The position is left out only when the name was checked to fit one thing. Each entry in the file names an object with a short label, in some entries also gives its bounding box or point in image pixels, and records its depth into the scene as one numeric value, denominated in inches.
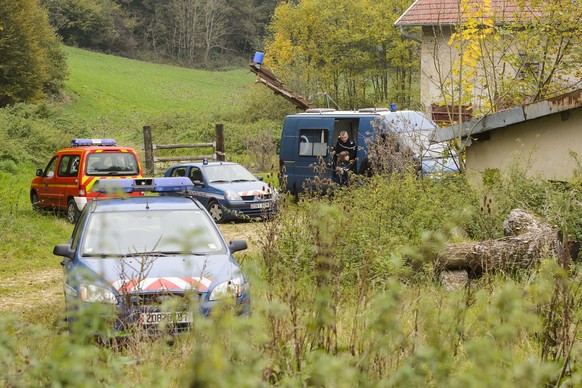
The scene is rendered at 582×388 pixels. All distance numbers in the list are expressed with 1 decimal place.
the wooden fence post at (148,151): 1154.0
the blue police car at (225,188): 826.8
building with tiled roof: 628.1
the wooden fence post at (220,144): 1166.3
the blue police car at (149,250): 254.8
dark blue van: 842.2
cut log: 428.5
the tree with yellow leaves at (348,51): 1834.4
